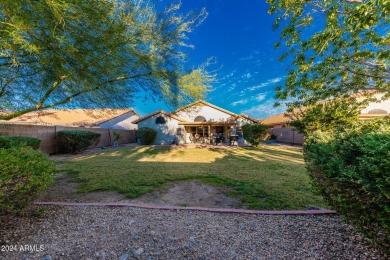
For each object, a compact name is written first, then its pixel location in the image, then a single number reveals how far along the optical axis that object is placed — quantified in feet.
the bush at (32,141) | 28.79
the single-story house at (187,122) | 63.36
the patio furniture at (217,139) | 61.96
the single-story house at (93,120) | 38.43
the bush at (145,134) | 60.03
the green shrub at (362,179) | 5.12
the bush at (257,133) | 51.88
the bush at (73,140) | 38.84
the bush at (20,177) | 7.23
